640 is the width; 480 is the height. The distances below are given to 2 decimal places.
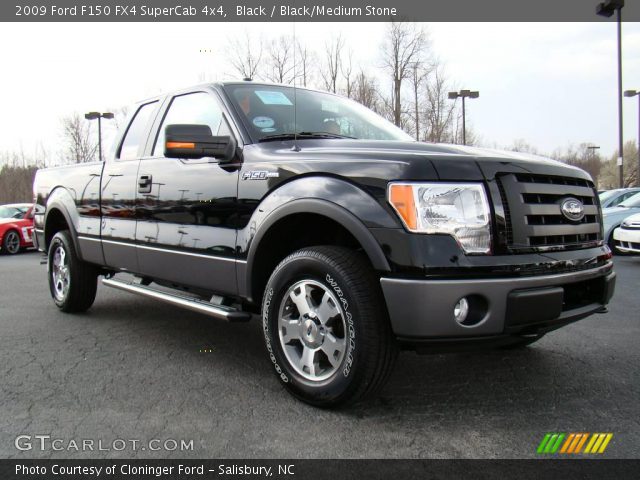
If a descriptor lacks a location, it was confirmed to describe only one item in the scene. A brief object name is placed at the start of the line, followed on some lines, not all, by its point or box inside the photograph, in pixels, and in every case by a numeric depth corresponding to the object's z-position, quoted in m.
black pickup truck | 2.57
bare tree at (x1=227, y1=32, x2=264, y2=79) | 24.05
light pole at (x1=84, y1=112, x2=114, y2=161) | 29.84
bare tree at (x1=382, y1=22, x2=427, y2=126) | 24.13
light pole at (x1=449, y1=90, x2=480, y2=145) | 24.91
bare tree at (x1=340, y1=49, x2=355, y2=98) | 23.74
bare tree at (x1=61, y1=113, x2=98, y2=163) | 36.19
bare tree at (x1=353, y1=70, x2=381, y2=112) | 24.91
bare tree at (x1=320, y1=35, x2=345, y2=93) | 21.01
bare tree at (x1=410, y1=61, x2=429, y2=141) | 25.12
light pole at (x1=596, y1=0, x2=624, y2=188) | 17.34
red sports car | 14.30
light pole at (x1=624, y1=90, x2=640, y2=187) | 27.31
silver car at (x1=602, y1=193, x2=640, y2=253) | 11.23
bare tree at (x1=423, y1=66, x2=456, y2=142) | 25.17
